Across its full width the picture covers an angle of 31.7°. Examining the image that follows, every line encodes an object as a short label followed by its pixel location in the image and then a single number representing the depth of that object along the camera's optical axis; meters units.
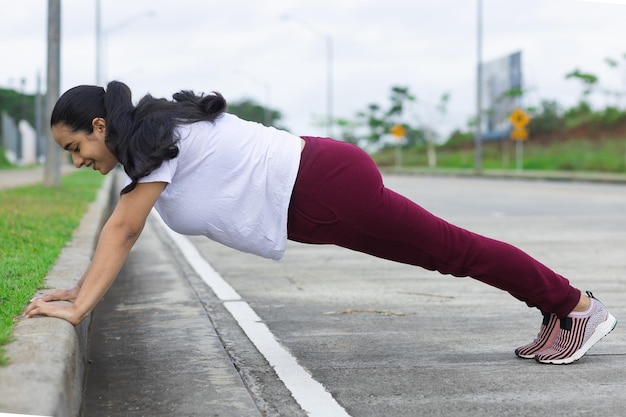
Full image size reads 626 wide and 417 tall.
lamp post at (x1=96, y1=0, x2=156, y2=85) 37.62
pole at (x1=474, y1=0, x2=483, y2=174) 42.74
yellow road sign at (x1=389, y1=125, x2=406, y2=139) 58.72
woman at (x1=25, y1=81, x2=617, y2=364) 4.28
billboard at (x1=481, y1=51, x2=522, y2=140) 56.12
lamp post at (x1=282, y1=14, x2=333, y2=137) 59.75
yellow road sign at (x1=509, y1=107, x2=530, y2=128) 39.84
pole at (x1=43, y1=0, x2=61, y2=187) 18.66
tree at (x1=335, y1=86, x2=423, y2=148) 64.41
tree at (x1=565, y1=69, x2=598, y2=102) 44.47
